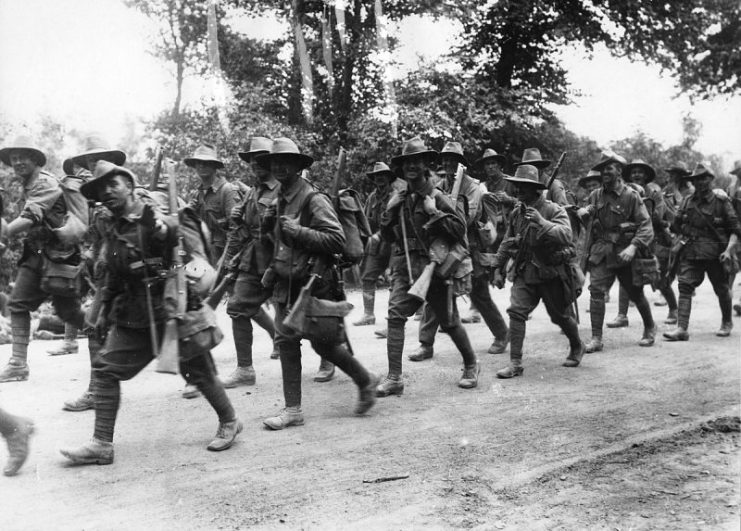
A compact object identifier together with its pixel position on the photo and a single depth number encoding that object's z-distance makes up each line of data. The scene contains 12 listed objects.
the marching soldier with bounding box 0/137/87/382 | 5.98
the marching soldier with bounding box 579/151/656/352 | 7.94
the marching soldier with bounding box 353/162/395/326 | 9.32
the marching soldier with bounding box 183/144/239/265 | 6.72
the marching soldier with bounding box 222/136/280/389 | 6.09
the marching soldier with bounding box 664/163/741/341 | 8.50
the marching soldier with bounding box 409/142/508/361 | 7.53
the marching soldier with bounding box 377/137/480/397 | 5.91
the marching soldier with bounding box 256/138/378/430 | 5.02
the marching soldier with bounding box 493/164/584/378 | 6.59
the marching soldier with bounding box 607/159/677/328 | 9.41
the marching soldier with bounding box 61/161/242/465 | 4.25
